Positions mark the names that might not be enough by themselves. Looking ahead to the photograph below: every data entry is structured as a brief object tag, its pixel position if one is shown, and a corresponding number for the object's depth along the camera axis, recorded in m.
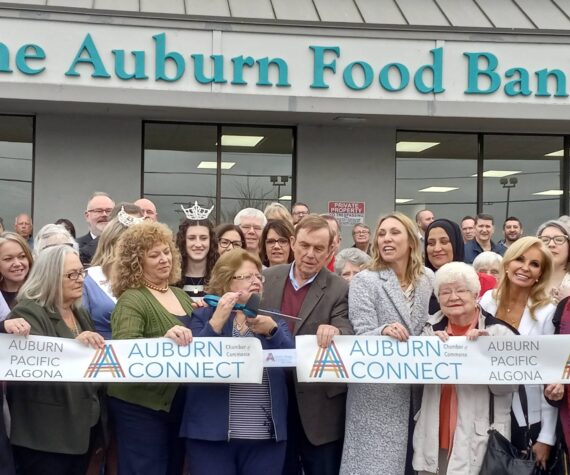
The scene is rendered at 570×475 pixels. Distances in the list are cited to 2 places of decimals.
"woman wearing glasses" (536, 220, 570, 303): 5.55
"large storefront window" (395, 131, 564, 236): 12.35
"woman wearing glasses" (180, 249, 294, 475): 4.21
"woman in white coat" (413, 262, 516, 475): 4.30
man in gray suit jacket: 4.53
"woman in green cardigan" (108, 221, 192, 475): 4.37
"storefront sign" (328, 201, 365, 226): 11.89
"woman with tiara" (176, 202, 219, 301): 5.52
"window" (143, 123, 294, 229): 11.76
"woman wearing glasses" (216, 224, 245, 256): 5.98
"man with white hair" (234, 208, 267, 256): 6.61
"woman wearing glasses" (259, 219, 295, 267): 5.98
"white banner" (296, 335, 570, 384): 4.46
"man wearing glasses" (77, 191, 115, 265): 7.04
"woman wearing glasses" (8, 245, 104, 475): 4.22
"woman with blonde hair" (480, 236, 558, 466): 4.50
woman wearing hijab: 5.54
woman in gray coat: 4.37
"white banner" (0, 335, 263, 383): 4.34
